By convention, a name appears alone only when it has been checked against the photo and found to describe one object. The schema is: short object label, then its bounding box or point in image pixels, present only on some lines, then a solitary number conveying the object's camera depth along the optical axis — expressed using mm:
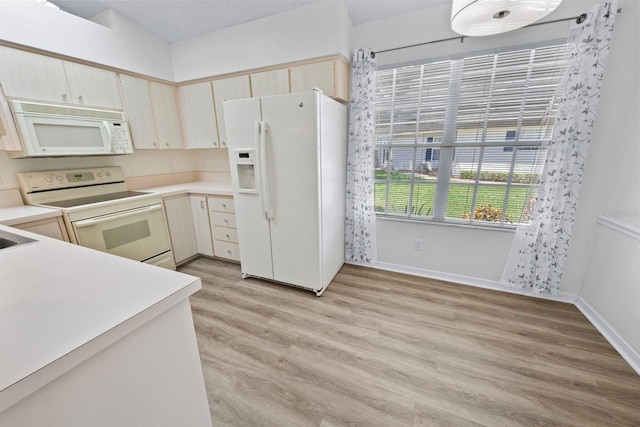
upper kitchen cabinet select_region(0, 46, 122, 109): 1882
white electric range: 2016
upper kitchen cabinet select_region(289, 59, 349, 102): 2299
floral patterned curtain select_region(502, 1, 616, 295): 1795
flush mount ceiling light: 1117
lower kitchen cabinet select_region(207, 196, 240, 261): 2803
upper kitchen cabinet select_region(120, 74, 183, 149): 2631
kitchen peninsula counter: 518
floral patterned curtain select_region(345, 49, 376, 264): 2477
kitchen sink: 1205
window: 2076
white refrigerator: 2055
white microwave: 1923
